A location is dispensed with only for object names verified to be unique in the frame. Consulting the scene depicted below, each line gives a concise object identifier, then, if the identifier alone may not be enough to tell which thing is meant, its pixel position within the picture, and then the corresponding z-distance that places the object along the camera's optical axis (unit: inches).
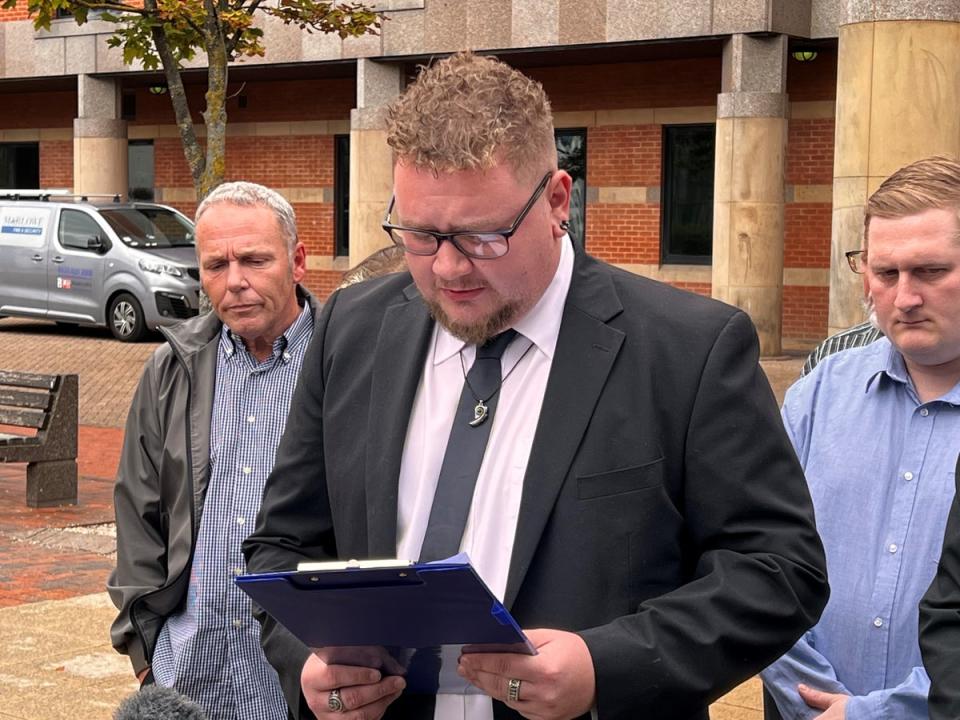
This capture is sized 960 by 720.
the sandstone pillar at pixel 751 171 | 713.6
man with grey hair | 152.8
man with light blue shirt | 130.4
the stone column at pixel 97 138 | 1003.3
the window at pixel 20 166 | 1197.1
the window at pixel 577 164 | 896.3
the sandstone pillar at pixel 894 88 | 556.1
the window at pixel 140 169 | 1125.7
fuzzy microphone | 114.7
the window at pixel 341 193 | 1012.5
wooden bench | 401.4
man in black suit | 94.2
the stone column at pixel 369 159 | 845.2
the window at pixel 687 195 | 853.2
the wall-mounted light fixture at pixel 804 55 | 778.2
